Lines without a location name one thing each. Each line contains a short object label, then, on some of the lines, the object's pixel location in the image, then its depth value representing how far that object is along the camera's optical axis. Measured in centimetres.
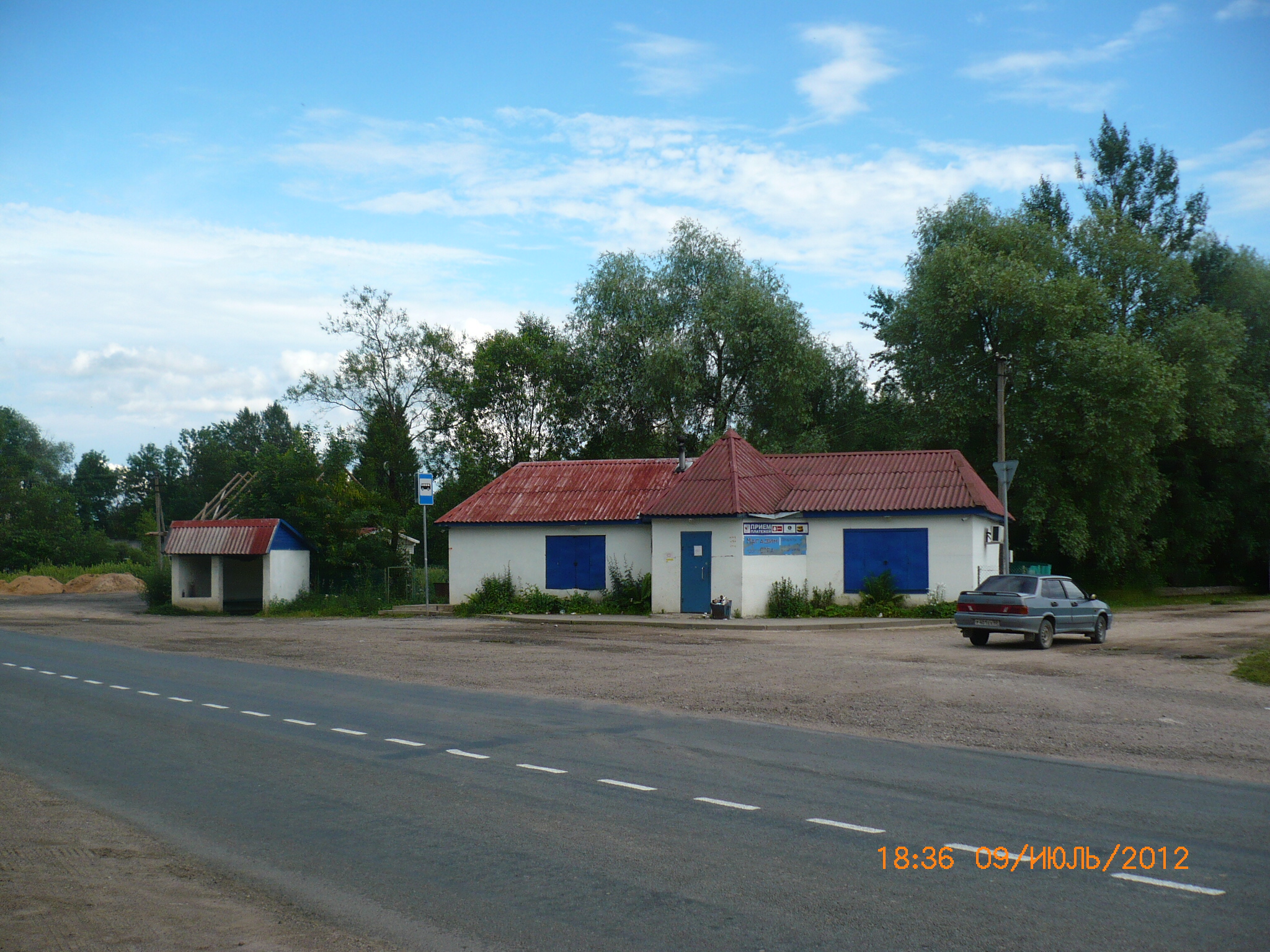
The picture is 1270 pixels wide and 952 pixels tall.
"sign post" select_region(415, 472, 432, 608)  3312
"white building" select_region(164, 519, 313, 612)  3584
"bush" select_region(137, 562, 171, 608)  3962
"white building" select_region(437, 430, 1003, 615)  2862
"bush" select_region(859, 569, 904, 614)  2859
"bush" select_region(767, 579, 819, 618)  2883
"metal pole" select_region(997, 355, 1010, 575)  2812
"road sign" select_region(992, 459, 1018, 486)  2670
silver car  2020
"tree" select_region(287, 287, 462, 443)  5581
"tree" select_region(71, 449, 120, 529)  11975
